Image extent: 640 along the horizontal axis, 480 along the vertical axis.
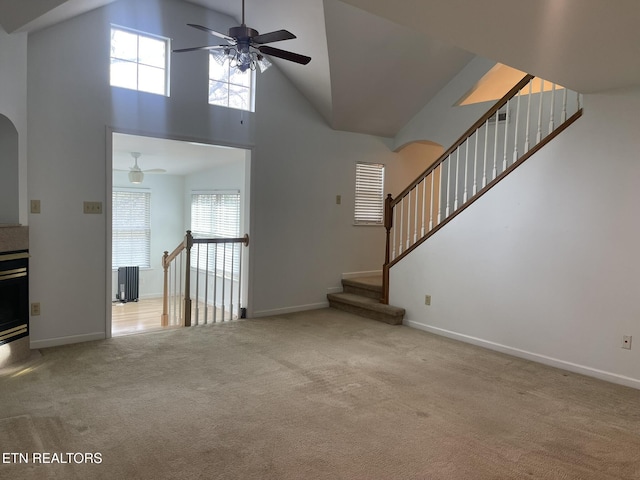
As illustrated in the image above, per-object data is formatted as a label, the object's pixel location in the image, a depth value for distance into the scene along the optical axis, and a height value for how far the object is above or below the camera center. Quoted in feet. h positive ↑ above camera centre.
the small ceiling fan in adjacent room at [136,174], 23.67 +2.26
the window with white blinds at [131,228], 28.71 -0.83
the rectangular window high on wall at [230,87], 16.15 +5.03
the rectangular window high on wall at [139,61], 14.08 +5.17
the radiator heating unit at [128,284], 28.35 -4.50
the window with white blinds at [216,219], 25.58 -0.07
